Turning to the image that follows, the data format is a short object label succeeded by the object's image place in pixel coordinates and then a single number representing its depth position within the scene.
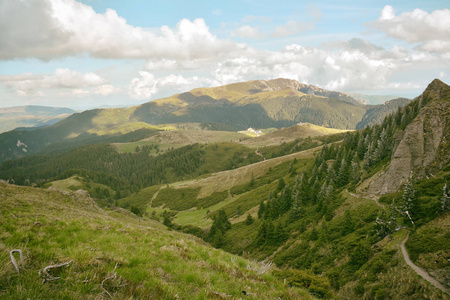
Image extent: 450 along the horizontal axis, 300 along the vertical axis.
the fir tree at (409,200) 31.19
